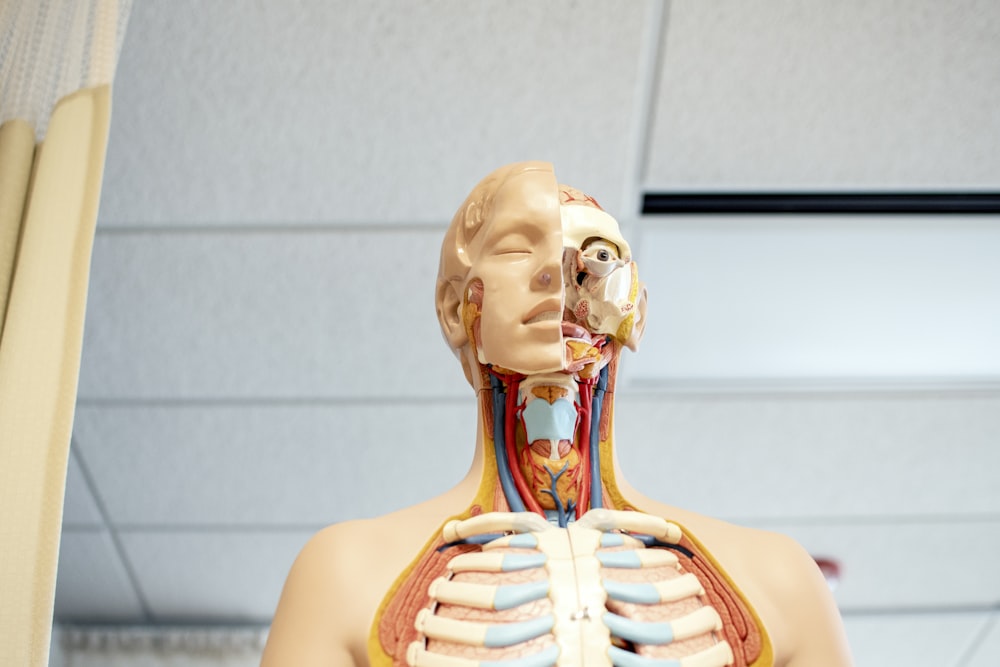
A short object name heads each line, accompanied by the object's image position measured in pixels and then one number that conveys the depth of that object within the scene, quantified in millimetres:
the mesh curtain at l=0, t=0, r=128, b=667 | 981
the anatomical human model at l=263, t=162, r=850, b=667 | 903
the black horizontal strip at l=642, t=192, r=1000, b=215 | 1867
